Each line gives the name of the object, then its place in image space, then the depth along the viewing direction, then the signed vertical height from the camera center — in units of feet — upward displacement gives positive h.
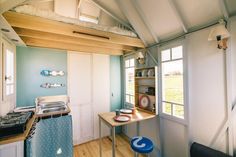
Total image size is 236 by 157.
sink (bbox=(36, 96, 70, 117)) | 7.50 -1.69
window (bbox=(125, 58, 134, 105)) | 11.70 -0.22
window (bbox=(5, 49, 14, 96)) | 6.91 +0.42
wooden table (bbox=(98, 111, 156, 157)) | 6.86 -2.43
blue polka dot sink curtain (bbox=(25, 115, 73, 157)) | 6.89 -3.34
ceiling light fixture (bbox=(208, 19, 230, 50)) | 4.88 +1.68
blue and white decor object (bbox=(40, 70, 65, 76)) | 9.42 +0.50
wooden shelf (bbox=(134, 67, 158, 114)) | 8.70 -0.51
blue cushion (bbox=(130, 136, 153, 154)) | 5.69 -3.13
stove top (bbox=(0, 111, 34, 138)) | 4.81 -1.78
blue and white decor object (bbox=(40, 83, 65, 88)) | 9.49 -0.42
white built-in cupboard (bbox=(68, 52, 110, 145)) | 10.66 -1.05
